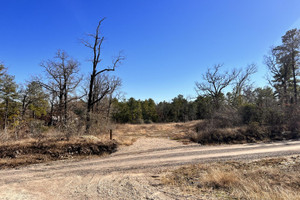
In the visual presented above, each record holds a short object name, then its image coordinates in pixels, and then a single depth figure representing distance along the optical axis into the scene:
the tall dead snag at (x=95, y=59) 16.06
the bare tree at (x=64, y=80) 20.88
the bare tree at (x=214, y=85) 28.34
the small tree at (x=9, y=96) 20.15
